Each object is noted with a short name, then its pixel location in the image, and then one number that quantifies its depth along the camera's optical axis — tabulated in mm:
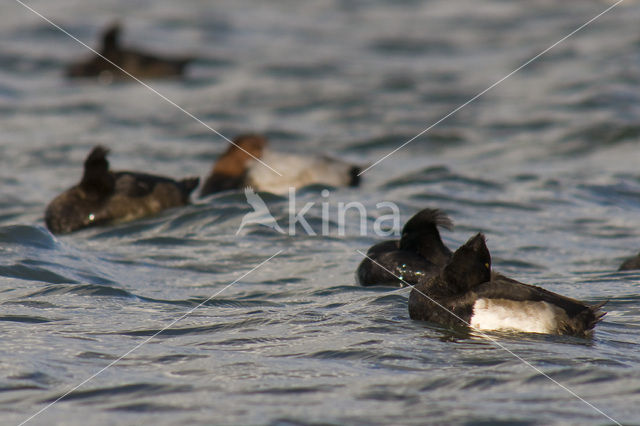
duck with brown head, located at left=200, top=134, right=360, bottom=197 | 23891
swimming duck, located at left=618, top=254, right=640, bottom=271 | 16828
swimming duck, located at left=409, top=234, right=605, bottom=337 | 12508
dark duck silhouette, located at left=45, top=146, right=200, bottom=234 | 20625
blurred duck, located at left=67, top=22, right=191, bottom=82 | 40187
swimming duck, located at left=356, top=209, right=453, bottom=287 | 15766
